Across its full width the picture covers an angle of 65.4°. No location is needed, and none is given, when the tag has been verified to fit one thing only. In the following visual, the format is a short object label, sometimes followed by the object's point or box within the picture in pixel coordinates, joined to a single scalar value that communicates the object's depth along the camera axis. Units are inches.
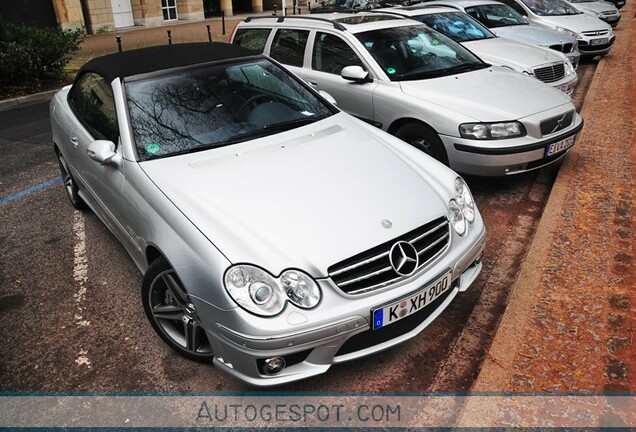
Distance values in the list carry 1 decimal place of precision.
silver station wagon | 180.2
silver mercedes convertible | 94.0
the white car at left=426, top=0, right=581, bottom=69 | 341.7
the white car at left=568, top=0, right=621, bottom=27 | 573.9
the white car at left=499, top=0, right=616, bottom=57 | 413.4
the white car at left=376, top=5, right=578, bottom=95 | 274.2
